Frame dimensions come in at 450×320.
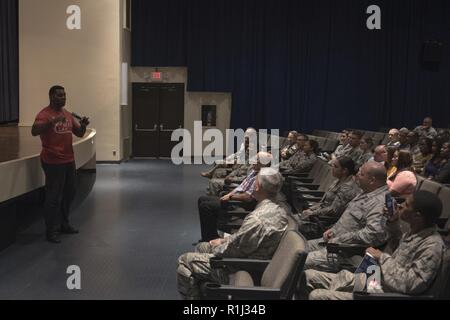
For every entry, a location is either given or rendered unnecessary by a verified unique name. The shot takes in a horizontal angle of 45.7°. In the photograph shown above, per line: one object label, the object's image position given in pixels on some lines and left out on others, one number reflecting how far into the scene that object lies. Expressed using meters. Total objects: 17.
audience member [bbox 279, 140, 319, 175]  6.58
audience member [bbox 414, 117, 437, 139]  10.86
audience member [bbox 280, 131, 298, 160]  8.42
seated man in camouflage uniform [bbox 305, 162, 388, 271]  3.26
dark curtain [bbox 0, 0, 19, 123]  12.20
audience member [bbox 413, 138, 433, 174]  6.55
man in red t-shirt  5.08
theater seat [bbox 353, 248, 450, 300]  2.39
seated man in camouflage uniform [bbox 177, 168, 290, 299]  2.97
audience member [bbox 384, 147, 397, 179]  5.41
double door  14.15
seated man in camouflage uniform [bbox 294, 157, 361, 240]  4.13
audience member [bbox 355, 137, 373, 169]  7.19
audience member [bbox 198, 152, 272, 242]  4.80
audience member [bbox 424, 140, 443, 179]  6.00
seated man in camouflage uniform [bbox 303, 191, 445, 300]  2.42
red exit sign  14.01
